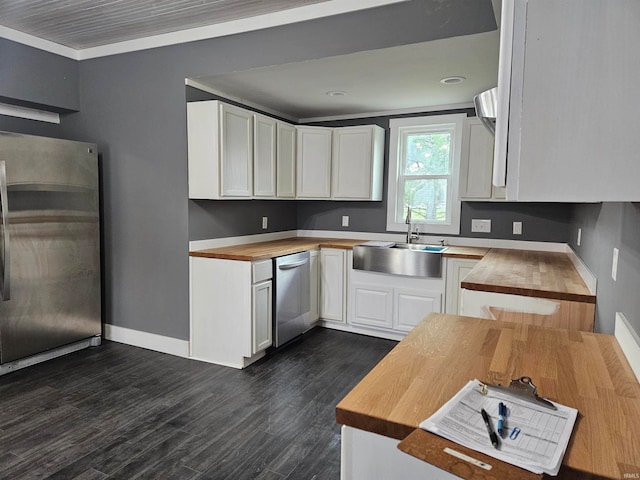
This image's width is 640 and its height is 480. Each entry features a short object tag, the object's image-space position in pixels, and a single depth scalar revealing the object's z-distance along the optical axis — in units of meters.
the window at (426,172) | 4.15
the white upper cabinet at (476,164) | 3.61
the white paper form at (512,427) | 0.75
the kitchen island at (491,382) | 0.77
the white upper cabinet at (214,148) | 3.21
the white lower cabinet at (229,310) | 3.20
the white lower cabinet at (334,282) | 4.06
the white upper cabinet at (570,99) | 0.71
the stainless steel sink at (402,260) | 3.62
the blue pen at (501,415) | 0.84
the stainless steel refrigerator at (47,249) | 2.99
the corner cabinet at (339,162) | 4.21
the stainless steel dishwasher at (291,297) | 3.48
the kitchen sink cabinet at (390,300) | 3.67
